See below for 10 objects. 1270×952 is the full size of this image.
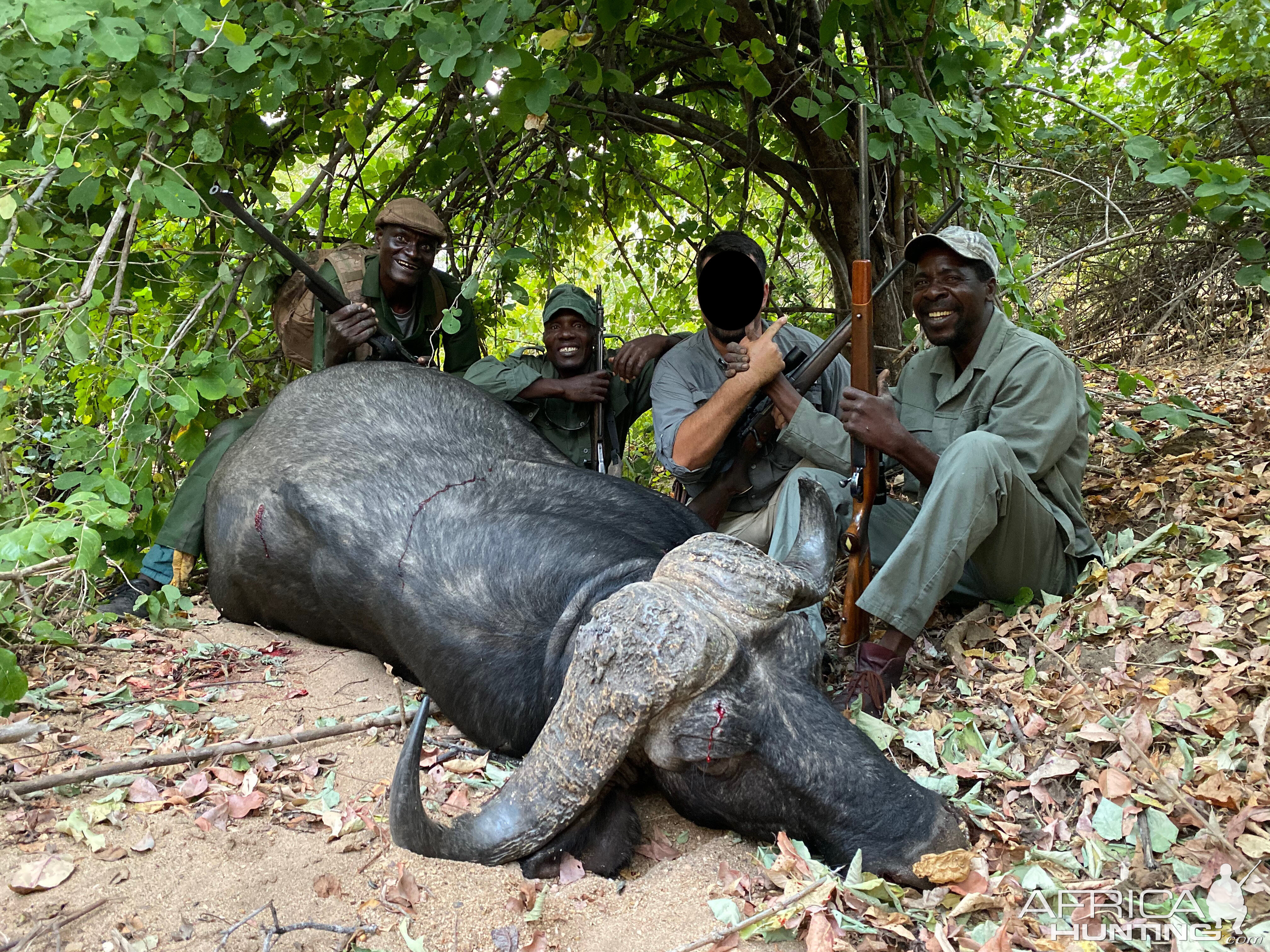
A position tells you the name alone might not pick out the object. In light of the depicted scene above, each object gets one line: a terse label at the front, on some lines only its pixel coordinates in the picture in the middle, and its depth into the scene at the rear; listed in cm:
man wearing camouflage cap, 354
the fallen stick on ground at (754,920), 230
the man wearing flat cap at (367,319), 501
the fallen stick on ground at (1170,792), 239
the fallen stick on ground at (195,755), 279
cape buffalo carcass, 257
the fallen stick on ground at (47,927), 218
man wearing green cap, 549
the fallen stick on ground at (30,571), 318
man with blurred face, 440
